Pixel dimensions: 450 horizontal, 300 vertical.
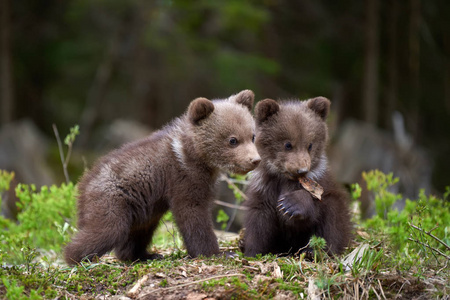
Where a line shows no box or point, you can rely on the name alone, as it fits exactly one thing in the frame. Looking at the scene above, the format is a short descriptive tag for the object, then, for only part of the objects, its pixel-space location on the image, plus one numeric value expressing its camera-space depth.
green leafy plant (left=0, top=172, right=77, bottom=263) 14.68
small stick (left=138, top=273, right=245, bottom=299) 8.74
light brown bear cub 10.70
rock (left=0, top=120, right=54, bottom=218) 28.89
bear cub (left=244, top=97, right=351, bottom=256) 10.80
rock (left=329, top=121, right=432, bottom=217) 27.83
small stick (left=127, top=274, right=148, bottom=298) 8.87
